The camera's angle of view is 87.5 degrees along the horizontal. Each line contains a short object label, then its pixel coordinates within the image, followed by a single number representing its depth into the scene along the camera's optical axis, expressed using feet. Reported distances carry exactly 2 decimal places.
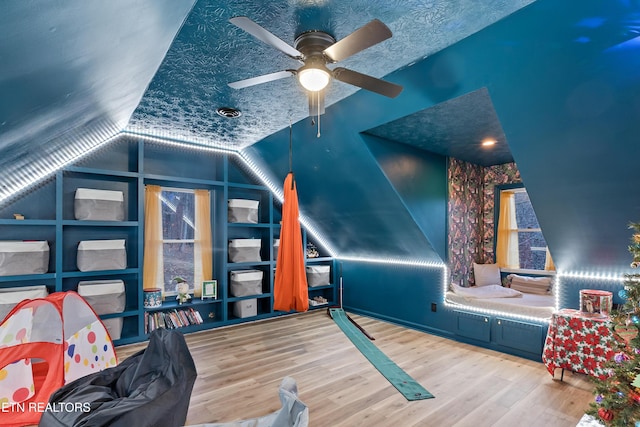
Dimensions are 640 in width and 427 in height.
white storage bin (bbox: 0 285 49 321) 10.53
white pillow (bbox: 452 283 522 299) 13.41
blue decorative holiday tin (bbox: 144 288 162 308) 13.66
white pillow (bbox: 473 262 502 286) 15.98
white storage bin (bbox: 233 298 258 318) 15.81
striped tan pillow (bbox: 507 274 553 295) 14.49
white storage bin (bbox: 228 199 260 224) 15.84
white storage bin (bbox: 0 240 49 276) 10.86
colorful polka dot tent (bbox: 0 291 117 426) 7.91
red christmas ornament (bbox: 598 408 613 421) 5.91
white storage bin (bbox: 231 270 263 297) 15.53
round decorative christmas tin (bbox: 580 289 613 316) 9.60
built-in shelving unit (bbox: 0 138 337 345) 12.02
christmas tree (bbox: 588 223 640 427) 5.71
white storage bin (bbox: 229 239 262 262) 15.74
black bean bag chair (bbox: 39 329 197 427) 4.17
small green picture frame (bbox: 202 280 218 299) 15.05
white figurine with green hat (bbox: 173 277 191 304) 14.53
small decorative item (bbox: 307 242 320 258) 19.01
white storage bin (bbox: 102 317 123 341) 12.50
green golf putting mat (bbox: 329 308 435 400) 9.11
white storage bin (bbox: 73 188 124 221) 12.37
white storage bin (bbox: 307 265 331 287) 18.38
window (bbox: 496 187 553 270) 16.16
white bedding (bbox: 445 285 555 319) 11.57
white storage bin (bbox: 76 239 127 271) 12.28
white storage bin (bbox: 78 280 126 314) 11.97
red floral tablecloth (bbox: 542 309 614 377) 9.23
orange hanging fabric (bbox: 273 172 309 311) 11.38
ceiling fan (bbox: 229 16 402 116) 6.21
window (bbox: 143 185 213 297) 14.44
